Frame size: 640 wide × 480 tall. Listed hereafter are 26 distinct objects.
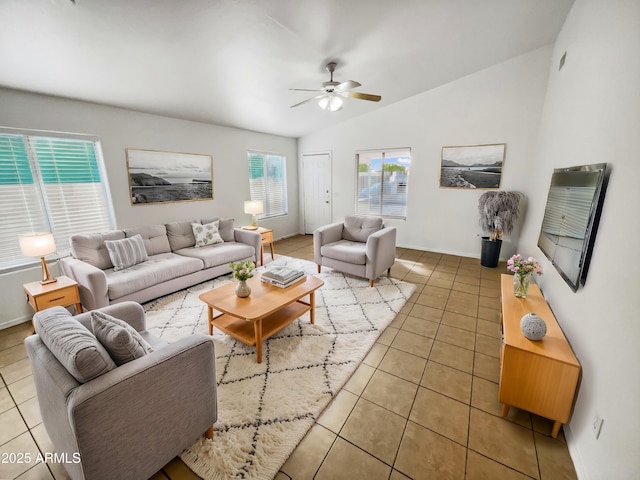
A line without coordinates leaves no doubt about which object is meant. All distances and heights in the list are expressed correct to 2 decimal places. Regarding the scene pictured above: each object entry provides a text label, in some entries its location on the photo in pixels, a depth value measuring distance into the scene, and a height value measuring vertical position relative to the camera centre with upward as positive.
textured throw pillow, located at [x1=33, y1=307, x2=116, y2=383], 1.10 -0.71
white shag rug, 1.48 -1.45
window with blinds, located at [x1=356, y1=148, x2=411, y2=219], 5.23 -0.05
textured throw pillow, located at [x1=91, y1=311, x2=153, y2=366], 1.24 -0.74
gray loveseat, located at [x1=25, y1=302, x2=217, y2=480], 1.06 -0.95
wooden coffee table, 2.17 -1.04
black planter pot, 4.21 -1.13
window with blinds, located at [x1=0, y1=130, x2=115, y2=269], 2.71 -0.09
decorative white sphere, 1.60 -0.88
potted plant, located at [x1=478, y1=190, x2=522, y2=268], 4.04 -0.58
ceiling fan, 2.81 +0.95
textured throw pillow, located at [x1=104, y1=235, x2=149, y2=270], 3.08 -0.81
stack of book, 2.64 -0.95
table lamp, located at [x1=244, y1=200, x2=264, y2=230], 4.73 -0.46
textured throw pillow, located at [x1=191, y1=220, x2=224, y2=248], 3.97 -0.78
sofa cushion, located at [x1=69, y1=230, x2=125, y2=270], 2.96 -0.74
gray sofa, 2.68 -0.98
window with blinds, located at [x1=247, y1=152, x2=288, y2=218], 5.52 -0.02
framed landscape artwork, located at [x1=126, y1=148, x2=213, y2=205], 3.63 +0.07
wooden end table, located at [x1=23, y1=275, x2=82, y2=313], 2.42 -1.02
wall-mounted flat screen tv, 1.51 -0.26
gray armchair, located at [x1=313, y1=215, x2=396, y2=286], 3.52 -0.95
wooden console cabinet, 1.47 -1.10
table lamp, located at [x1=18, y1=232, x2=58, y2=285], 2.42 -0.57
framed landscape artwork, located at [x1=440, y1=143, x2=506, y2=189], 4.31 +0.22
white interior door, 6.11 -0.19
